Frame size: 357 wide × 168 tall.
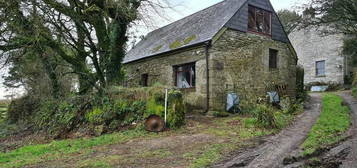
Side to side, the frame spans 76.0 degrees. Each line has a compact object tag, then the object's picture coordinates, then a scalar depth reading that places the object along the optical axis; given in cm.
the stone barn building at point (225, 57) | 1115
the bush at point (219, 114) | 1047
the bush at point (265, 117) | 775
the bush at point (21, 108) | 1162
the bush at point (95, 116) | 849
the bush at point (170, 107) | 809
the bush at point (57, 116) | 855
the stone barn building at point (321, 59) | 2067
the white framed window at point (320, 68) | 2224
